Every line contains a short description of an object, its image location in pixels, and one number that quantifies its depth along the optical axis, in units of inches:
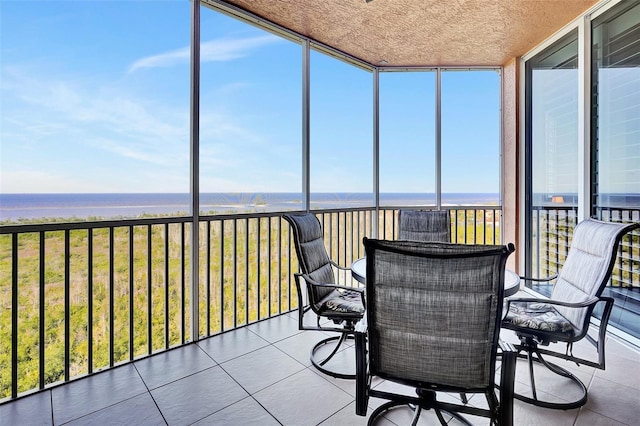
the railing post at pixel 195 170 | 101.6
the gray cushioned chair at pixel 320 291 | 84.3
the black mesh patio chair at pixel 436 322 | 46.6
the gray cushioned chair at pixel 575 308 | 67.2
